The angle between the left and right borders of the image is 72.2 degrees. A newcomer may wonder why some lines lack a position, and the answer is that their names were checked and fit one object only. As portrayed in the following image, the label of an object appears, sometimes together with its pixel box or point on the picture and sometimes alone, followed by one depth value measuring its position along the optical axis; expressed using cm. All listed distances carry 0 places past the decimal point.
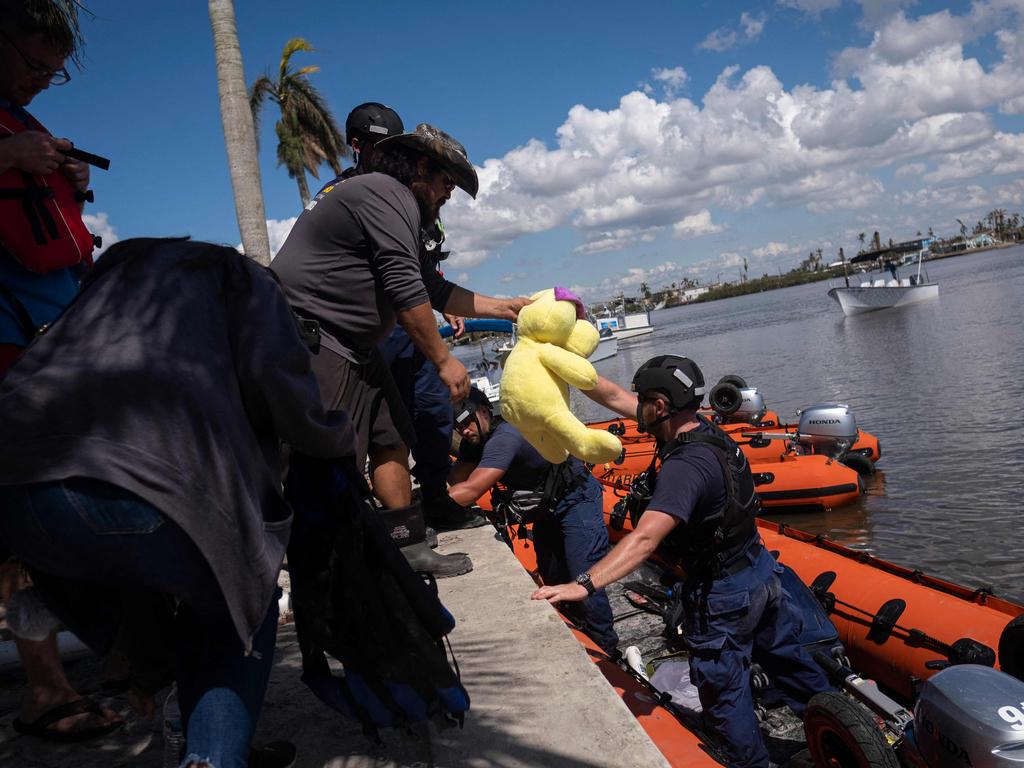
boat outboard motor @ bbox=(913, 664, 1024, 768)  233
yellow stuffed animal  290
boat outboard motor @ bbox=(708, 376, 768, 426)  1025
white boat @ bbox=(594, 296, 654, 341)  5838
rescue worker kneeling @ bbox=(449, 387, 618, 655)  462
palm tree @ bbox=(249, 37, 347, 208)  2128
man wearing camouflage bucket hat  258
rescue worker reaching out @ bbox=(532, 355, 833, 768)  329
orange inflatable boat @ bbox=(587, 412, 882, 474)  1029
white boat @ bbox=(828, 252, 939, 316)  4041
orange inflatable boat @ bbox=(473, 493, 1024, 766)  326
